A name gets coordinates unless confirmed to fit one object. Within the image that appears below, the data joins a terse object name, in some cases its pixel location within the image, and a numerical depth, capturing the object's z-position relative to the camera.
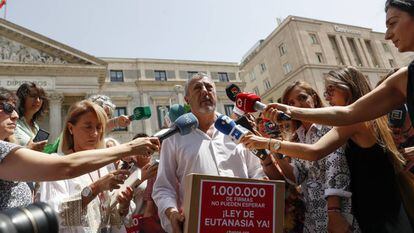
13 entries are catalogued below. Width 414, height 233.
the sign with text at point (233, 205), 1.78
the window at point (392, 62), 41.78
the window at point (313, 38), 37.23
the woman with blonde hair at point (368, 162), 2.13
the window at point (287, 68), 37.35
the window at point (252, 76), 43.91
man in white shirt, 2.50
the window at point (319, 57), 36.70
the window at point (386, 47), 42.28
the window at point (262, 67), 41.59
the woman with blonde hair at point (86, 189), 2.26
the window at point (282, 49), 37.89
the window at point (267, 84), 40.68
